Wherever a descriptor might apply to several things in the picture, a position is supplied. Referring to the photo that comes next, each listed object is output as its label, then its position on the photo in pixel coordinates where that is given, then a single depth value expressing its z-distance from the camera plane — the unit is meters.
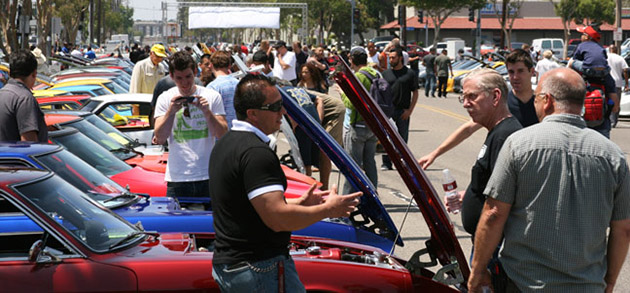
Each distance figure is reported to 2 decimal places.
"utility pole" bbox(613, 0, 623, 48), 33.62
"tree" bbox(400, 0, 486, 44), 65.81
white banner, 60.56
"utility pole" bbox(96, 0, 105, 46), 82.88
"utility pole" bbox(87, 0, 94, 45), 68.75
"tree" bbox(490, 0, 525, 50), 56.12
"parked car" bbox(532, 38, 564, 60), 61.00
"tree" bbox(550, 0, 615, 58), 75.16
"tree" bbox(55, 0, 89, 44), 75.62
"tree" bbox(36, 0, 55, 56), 43.85
